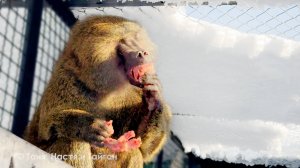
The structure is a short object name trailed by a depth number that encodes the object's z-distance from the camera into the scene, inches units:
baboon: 71.4
